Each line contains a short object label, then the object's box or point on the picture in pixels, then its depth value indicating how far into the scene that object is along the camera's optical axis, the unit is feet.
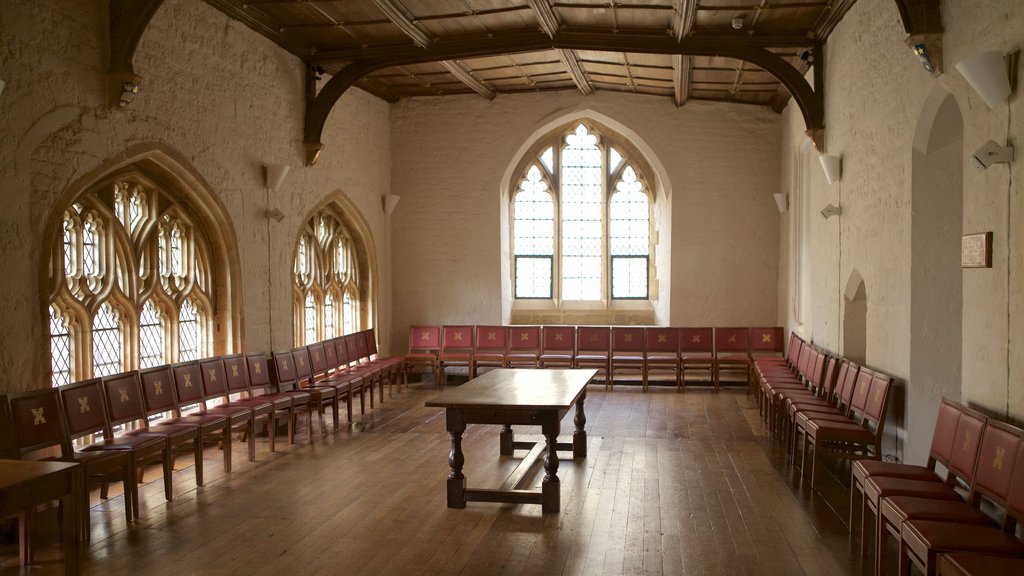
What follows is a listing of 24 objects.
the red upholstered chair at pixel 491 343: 38.93
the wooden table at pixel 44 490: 12.65
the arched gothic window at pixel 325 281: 33.22
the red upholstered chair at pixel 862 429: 18.92
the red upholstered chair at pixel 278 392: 25.98
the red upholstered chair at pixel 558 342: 38.58
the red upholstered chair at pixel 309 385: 27.40
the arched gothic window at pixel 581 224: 43.73
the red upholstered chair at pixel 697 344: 37.96
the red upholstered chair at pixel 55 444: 16.75
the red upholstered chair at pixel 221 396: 22.85
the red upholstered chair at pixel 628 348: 37.68
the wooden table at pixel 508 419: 18.56
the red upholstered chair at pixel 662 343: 38.06
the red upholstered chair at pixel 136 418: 19.65
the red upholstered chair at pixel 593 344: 38.14
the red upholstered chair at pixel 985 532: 11.31
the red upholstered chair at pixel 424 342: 39.78
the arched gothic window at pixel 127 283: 21.11
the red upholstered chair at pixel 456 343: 39.42
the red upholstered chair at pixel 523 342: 38.45
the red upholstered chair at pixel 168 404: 21.26
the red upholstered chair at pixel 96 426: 18.18
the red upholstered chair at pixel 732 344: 37.86
